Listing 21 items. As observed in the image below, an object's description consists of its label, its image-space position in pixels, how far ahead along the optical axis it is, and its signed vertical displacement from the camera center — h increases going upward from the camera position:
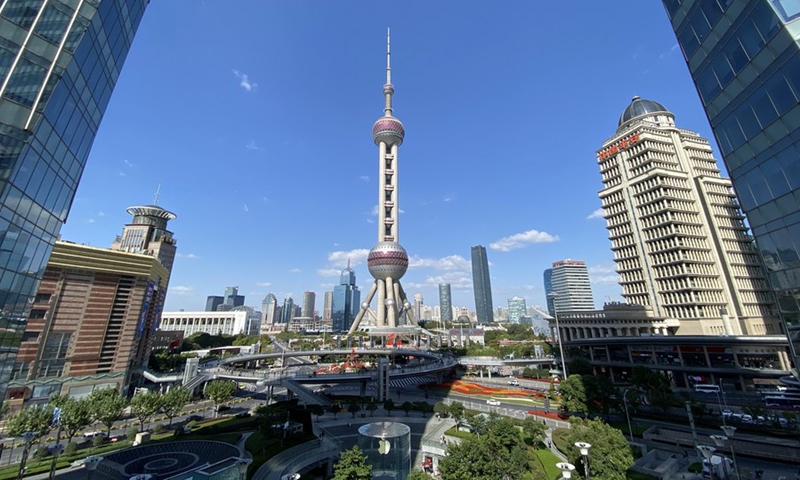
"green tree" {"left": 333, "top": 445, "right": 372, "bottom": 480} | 21.89 -7.94
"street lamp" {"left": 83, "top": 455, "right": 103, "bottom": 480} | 22.19 -7.49
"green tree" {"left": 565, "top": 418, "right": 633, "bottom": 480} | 22.55 -7.69
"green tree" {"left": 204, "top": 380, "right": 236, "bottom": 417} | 48.28 -6.79
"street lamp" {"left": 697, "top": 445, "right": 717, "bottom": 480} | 22.28 -7.77
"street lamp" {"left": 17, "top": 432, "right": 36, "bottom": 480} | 23.68 -7.05
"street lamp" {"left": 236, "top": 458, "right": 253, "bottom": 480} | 23.66 -8.27
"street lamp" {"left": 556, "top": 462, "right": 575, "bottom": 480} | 20.17 -7.81
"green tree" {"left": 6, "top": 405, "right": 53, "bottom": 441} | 34.64 -7.69
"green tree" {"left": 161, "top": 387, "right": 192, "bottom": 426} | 43.56 -7.10
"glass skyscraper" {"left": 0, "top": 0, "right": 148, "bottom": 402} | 15.84 +11.09
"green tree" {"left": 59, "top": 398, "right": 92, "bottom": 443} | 36.28 -7.40
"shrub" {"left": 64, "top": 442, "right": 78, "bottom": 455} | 34.78 -10.30
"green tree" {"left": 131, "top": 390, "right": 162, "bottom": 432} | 41.50 -7.28
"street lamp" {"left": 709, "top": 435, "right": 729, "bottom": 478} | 20.87 -6.26
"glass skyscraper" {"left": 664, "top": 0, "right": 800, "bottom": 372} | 17.48 +12.11
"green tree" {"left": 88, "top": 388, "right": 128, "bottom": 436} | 38.69 -7.02
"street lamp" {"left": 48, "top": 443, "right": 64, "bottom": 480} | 22.09 -6.57
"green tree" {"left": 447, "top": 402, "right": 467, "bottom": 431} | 41.13 -8.52
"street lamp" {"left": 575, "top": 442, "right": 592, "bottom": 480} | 21.75 -6.93
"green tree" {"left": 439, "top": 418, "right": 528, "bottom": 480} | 20.81 -7.41
